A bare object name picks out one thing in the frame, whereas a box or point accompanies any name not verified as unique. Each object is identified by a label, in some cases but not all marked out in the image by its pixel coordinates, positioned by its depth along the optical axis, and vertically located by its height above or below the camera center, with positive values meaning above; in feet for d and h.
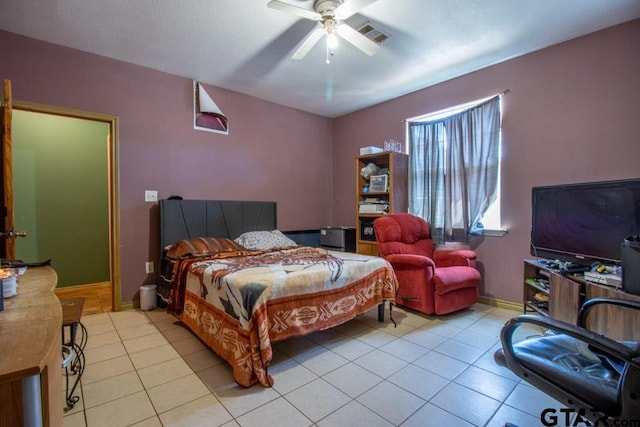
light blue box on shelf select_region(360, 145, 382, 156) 13.26 +2.53
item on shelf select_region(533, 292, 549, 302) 8.67 -2.73
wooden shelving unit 12.64 +0.58
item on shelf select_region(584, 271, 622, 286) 6.17 -1.57
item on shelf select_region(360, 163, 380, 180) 13.55 +1.67
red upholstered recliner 9.43 -2.17
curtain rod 10.44 +4.06
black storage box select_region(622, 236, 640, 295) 5.31 -1.08
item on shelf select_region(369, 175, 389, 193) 12.94 +1.02
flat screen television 6.73 -0.35
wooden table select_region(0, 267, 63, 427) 2.23 -1.20
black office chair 2.97 -2.08
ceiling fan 6.64 +4.56
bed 6.06 -1.98
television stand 5.72 -2.28
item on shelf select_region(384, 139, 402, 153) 13.50 +2.77
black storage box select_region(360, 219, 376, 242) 13.47 -1.15
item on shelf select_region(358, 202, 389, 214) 12.96 -0.08
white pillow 11.54 -1.38
